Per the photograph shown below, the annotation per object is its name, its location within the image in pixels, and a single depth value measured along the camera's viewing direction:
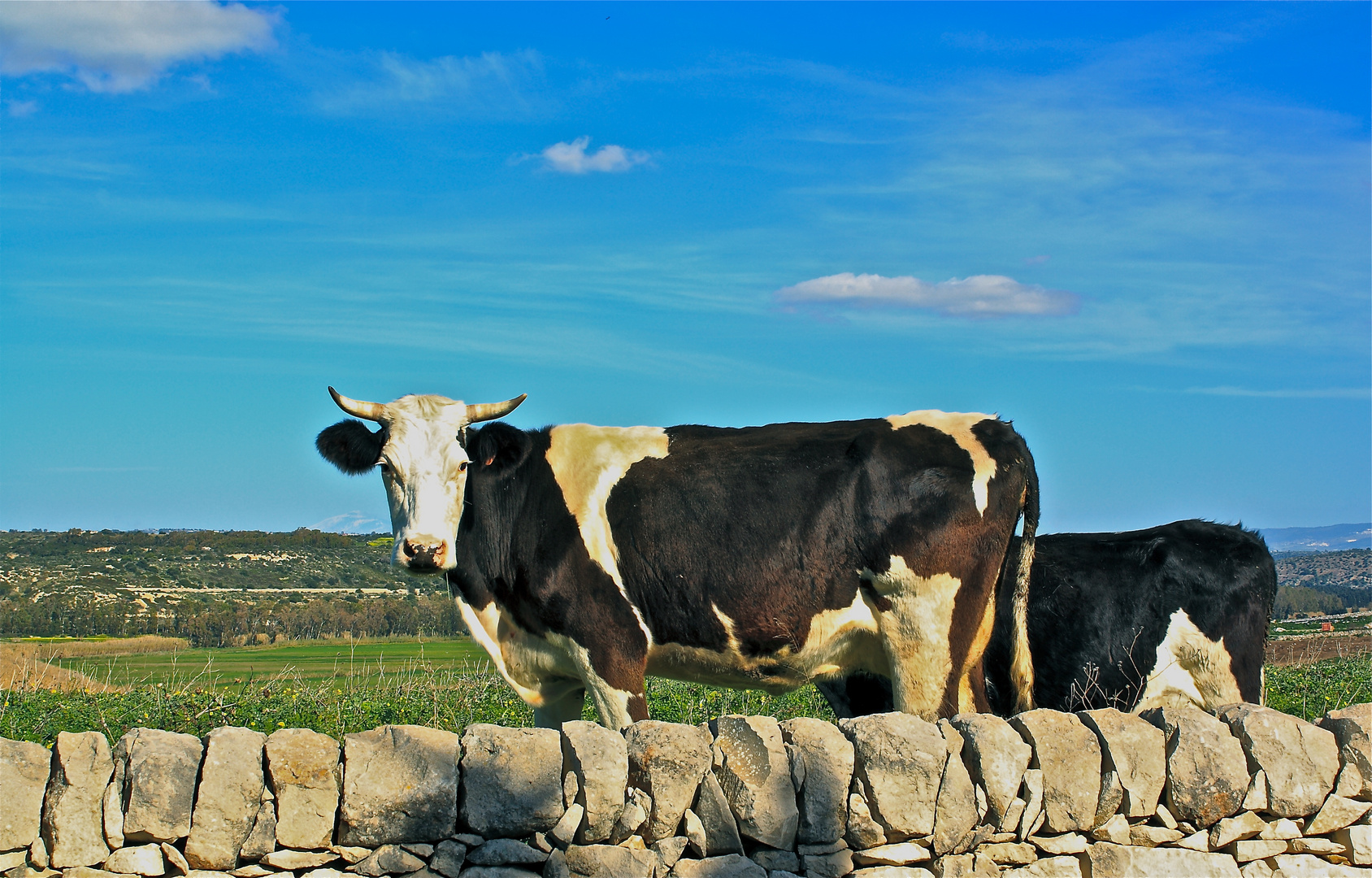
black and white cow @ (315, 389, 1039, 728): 7.76
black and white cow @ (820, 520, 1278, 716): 9.05
